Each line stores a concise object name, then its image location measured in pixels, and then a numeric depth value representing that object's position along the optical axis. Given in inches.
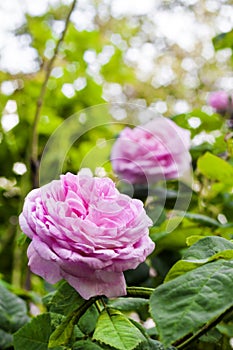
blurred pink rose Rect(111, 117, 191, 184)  29.5
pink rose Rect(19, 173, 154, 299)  19.9
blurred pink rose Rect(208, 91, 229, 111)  35.9
